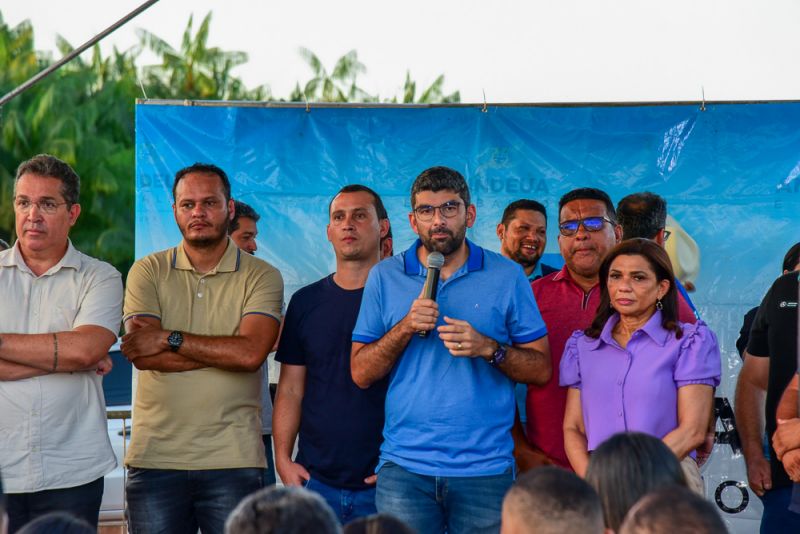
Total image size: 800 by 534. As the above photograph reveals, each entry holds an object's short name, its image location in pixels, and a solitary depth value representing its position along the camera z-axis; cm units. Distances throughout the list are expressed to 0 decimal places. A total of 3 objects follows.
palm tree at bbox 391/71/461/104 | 2090
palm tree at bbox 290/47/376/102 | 2377
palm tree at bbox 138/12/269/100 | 2477
